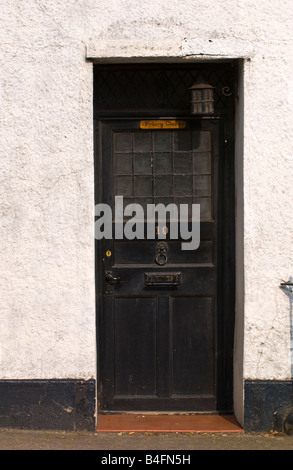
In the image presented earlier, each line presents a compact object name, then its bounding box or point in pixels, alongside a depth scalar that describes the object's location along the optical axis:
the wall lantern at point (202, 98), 5.75
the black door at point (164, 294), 5.95
